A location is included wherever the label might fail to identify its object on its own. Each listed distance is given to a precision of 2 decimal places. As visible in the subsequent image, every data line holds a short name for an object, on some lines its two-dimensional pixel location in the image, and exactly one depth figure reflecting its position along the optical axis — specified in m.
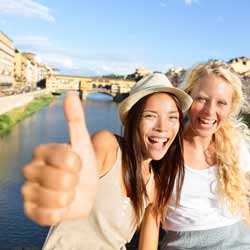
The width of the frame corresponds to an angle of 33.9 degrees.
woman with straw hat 1.36
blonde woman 1.67
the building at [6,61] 37.44
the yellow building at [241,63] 46.47
